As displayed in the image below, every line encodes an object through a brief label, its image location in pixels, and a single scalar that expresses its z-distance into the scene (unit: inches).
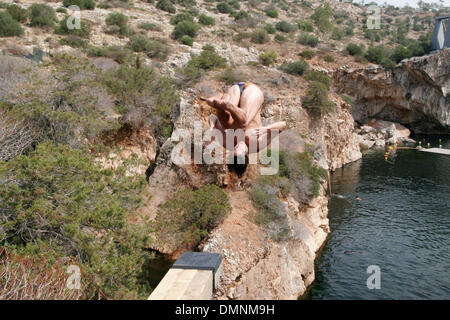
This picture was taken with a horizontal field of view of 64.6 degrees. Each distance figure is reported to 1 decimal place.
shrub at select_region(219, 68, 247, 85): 951.0
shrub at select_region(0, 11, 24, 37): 992.2
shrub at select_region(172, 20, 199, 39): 1411.2
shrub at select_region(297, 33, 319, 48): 1708.9
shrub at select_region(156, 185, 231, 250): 461.4
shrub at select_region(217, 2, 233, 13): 1991.9
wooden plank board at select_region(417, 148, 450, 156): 1498.4
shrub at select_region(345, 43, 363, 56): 1728.6
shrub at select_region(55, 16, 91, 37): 1133.9
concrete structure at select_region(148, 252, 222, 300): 204.5
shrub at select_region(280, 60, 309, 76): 1269.7
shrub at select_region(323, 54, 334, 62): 1627.7
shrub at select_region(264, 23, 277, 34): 1774.1
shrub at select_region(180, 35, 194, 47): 1358.3
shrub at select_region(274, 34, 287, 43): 1667.1
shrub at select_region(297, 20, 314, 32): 2022.6
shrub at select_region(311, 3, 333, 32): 1943.9
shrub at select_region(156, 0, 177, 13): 1734.7
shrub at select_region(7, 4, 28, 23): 1110.4
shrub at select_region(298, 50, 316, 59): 1558.8
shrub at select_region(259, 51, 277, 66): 1379.2
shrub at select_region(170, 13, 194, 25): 1557.6
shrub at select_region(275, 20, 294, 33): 1894.7
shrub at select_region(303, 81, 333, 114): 1110.4
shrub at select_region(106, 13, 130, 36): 1267.2
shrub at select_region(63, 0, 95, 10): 1392.7
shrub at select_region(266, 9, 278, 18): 2144.4
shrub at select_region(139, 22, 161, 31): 1406.3
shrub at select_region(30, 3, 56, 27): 1124.5
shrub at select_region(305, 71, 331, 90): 1208.2
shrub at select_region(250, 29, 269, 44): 1586.7
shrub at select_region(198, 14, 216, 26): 1660.9
